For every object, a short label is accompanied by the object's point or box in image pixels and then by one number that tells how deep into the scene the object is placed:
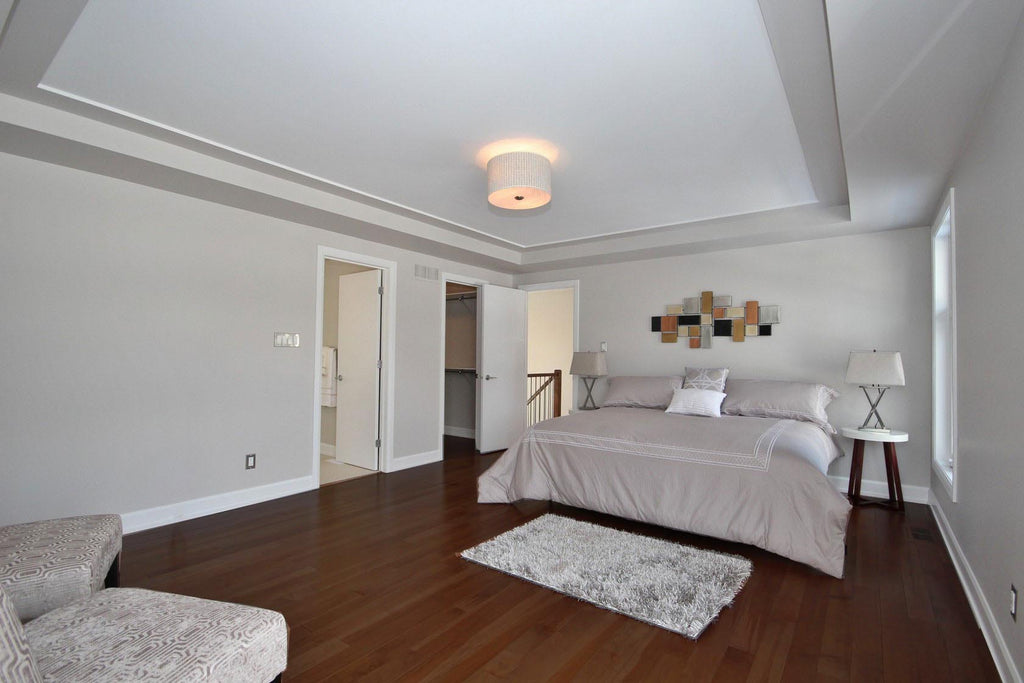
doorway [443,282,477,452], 7.07
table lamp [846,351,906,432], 3.72
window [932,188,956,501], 3.50
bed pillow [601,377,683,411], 4.74
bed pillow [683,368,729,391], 4.59
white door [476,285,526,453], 5.90
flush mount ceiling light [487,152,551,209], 2.94
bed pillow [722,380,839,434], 4.03
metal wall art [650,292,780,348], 4.77
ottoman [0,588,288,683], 1.17
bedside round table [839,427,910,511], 3.69
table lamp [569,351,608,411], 5.42
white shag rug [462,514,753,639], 2.26
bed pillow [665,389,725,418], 4.26
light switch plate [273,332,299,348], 4.07
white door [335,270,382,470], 4.99
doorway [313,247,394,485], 4.96
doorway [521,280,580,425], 8.62
